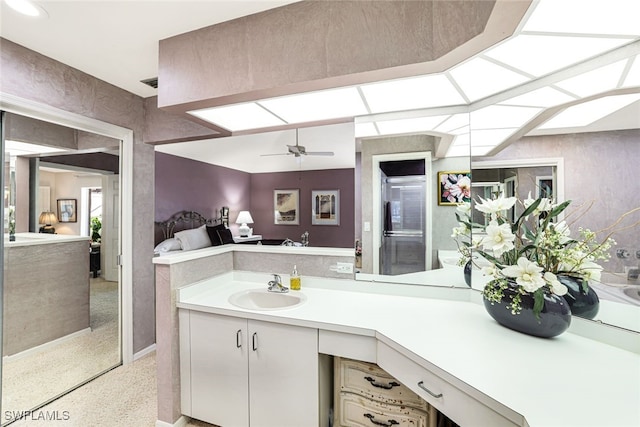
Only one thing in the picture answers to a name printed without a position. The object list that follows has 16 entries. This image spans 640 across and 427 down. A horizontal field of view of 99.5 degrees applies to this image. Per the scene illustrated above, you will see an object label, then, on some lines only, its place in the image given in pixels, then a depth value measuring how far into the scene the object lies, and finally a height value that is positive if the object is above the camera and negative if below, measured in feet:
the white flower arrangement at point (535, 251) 3.67 -0.56
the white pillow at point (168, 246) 12.51 -1.60
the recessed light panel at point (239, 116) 5.58 +2.13
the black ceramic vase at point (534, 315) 3.59 -1.41
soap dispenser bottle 6.23 -1.61
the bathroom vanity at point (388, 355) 2.68 -1.80
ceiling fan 13.65 +3.11
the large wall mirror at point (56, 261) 6.03 -1.35
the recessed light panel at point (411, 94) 4.38 +2.11
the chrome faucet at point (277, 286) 6.10 -1.68
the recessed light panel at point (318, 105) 4.89 +2.12
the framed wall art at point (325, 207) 19.72 +0.39
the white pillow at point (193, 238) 13.32 -1.34
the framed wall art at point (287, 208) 20.25 +0.32
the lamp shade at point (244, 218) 19.22 -0.42
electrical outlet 6.19 -1.27
